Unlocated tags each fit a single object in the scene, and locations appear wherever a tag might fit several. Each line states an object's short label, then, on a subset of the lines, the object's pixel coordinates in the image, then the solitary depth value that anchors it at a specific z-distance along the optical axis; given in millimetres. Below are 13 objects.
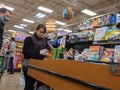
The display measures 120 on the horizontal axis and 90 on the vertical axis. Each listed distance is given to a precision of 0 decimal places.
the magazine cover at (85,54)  1704
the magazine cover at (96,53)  1565
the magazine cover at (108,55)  1463
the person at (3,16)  1839
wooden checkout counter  584
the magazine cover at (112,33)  1490
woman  1409
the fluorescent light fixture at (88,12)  6506
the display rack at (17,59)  5282
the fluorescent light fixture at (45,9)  6564
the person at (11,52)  4436
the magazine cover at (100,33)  1621
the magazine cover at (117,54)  1381
